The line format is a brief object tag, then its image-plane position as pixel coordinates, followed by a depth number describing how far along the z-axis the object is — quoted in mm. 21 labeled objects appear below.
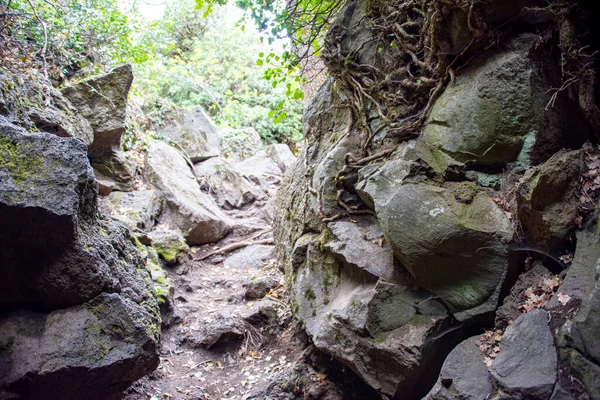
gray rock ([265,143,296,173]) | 12878
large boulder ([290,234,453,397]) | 3301
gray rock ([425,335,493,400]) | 2619
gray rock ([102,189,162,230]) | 6316
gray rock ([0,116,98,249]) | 2779
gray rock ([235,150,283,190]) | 11062
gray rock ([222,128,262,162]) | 12605
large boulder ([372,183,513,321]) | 3012
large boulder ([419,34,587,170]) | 2996
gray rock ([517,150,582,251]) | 2668
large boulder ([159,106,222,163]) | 10695
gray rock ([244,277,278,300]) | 5840
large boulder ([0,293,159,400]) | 2777
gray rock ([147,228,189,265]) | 6344
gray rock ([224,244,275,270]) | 7066
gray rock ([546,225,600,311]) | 2395
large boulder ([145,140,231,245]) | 7430
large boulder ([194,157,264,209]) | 9734
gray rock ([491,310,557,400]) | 2238
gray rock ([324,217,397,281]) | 3752
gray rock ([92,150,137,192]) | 6980
